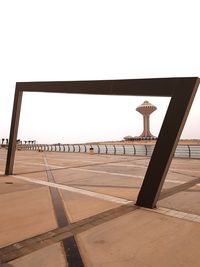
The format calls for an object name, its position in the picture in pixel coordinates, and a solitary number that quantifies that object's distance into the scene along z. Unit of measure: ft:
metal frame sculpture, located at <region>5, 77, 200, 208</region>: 20.99
